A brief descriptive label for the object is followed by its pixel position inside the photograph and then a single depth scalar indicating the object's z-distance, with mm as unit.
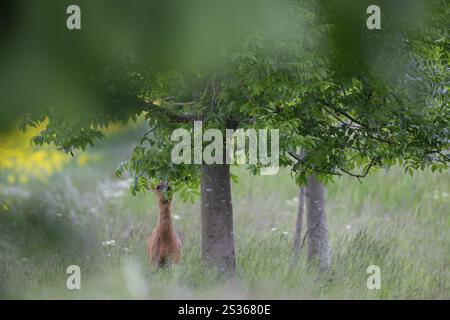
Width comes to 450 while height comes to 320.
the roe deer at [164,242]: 13508
